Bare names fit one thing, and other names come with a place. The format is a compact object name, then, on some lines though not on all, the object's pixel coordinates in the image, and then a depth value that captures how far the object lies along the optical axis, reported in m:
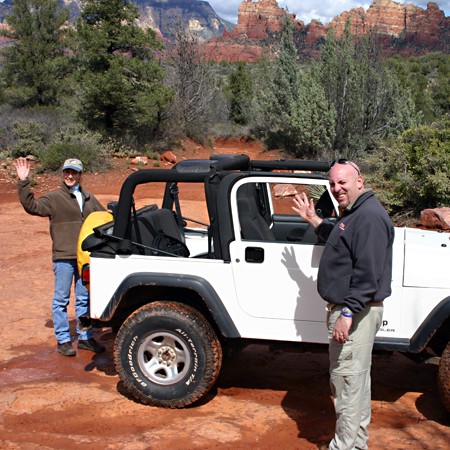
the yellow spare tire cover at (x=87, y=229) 5.03
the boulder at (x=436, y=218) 10.98
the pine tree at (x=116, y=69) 22.27
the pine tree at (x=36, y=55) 25.47
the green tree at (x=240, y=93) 35.16
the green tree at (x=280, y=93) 26.27
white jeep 4.21
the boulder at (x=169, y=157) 23.69
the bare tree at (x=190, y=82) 28.30
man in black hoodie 3.35
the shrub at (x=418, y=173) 12.34
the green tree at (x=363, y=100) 21.23
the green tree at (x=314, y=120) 21.16
